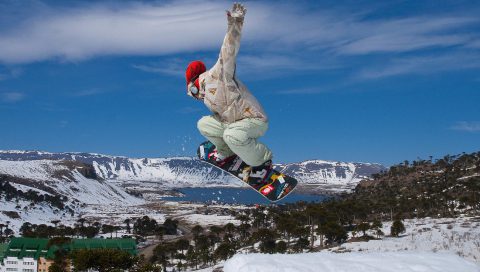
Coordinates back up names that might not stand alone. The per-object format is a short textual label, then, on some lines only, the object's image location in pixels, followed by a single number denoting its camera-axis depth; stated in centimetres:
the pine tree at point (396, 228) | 6662
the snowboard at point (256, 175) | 967
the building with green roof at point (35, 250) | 8300
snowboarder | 795
